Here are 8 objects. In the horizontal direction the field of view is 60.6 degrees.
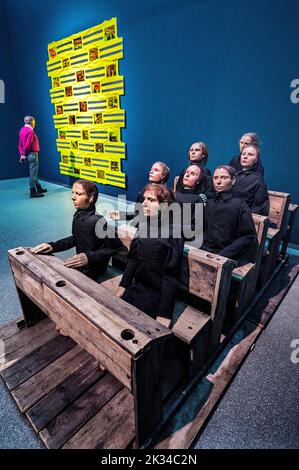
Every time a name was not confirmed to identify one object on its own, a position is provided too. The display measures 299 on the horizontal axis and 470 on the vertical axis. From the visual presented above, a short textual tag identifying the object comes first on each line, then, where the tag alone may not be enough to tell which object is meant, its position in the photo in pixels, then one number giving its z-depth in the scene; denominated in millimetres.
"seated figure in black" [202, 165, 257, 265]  2275
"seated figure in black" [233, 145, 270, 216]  2951
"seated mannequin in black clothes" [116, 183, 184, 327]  1761
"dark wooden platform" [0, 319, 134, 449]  1465
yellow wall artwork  5398
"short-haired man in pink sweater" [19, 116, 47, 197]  6617
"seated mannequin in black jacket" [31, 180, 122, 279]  2102
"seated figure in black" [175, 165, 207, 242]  2600
